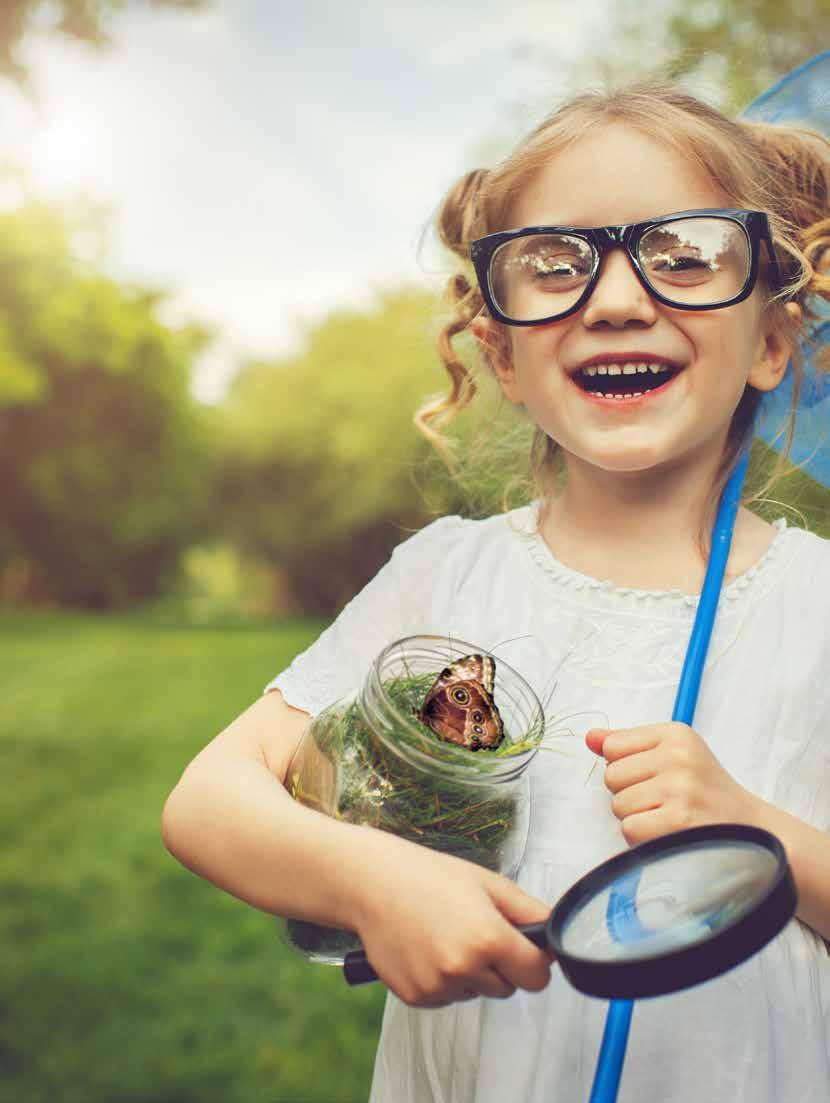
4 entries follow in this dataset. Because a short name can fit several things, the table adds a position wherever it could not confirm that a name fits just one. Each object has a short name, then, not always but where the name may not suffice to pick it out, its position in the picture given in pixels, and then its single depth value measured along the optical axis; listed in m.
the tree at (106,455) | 18.02
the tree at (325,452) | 14.16
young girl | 1.07
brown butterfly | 1.03
